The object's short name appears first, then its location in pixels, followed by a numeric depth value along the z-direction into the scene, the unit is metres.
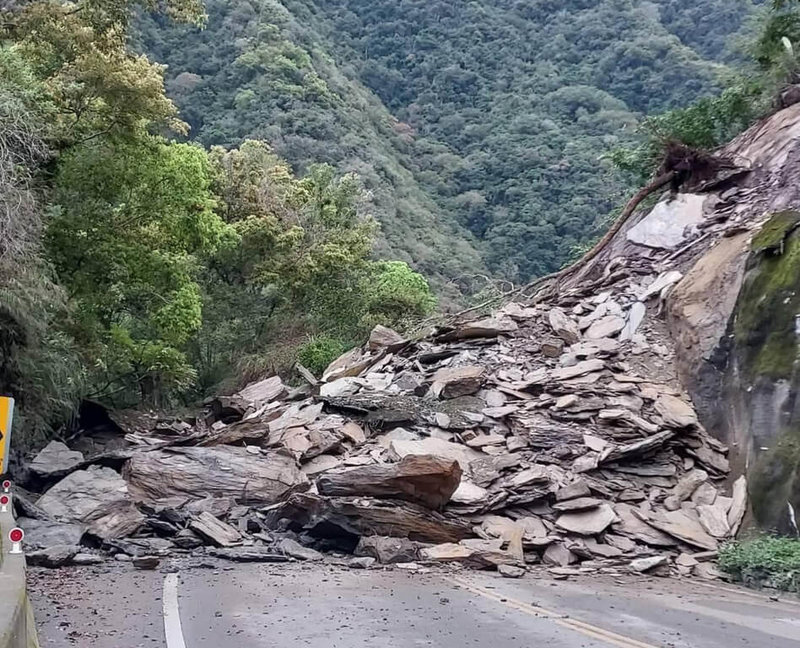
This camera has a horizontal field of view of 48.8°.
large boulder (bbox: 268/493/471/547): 12.09
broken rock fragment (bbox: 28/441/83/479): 15.28
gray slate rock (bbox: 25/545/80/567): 10.14
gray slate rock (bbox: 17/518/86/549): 11.19
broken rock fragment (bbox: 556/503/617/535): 12.41
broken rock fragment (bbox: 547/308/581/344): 18.31
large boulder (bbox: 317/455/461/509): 12.37
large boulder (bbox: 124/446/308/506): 13.96
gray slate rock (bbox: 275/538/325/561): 11.60
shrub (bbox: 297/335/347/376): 28.83
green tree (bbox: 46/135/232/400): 19.92
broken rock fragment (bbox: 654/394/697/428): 14.89
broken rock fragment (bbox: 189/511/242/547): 11.95
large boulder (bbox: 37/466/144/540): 12.07
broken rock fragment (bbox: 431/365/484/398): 16.83
